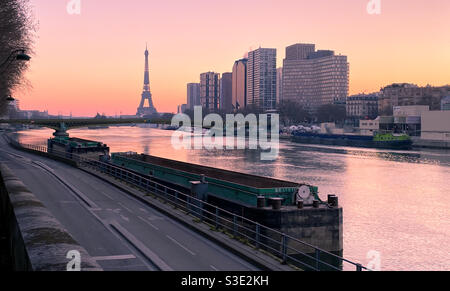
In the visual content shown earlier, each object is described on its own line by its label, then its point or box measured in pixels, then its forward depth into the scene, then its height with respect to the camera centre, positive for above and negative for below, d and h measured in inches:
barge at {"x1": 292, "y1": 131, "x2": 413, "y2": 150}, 5103.3 -242.9
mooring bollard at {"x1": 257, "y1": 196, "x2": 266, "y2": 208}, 973.0 -179.6
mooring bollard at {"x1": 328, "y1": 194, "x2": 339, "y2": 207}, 1026.9 -188.7
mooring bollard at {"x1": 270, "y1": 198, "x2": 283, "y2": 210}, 977.2 -185.4
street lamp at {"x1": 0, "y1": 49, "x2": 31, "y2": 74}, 959.7 +154.1
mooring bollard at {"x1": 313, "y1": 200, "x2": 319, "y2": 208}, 1004.1 -189.9
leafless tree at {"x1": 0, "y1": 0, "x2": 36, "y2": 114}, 1391.5 +334.2
